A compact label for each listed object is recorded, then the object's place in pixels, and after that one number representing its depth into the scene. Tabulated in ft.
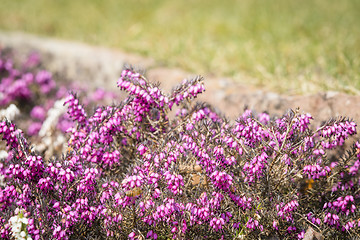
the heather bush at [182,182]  9.01
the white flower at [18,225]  8.68
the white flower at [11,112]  12.14
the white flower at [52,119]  15.17
